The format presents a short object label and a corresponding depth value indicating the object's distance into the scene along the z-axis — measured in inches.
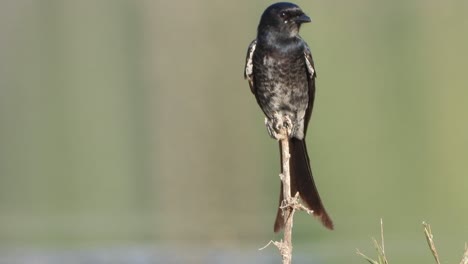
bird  286.2
